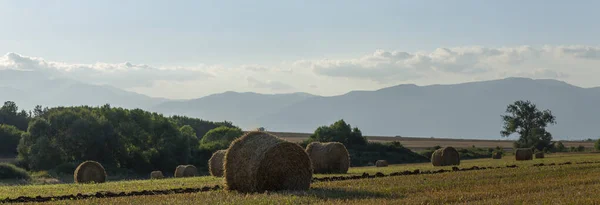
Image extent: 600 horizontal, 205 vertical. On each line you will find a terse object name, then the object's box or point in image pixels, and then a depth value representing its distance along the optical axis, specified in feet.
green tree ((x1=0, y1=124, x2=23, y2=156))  273.13
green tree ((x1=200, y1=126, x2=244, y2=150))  285.60
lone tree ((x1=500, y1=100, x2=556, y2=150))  377.71
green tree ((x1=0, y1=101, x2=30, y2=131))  339.16
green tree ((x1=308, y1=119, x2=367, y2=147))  283.18
